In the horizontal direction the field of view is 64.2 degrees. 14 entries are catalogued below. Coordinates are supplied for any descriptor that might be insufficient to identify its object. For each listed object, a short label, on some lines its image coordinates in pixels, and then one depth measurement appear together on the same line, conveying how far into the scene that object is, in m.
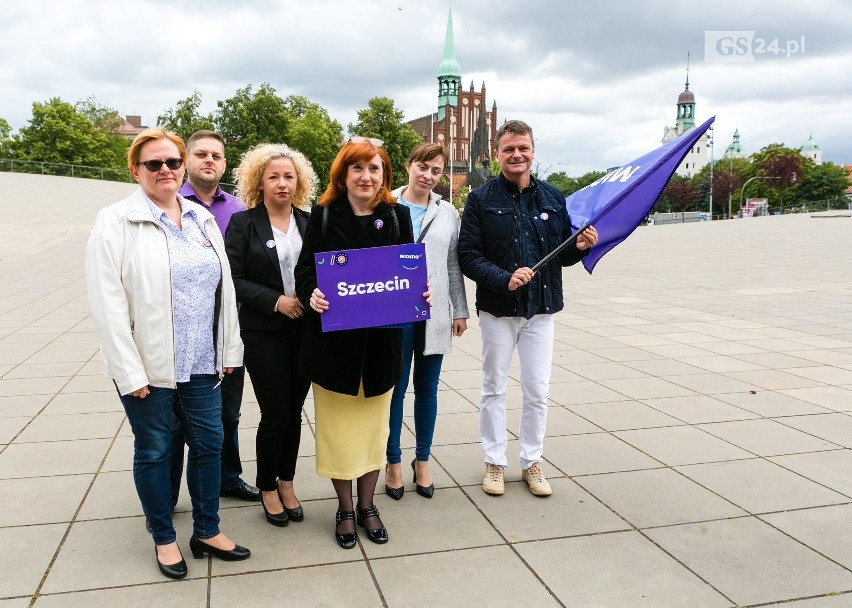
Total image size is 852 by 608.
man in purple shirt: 3.67
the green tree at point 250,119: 55.94
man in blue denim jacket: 3.86
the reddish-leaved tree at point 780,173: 74.38
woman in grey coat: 3.83
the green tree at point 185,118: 51.03
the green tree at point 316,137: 56.28
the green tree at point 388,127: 59.00
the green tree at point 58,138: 58.66
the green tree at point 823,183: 73.19
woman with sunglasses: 2.76
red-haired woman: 3.22
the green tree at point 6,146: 59.81
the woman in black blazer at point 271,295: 3.44
